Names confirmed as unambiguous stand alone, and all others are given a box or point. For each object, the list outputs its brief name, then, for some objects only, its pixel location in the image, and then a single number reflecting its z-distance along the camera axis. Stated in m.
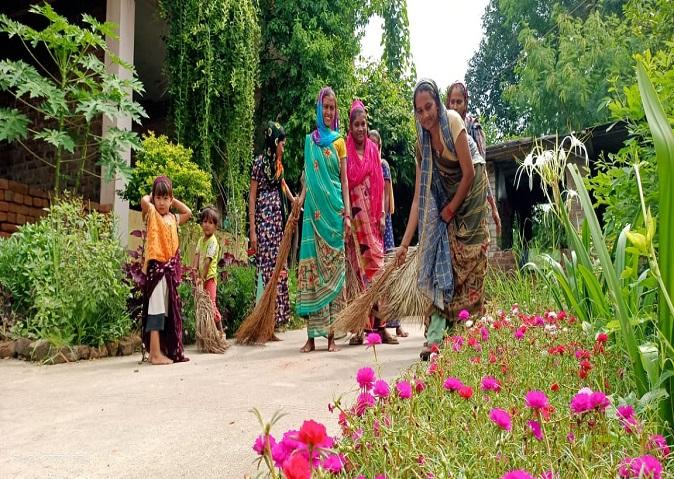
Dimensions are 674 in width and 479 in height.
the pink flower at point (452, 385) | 1.46
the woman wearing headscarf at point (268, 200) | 5.91
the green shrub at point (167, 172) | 7.38
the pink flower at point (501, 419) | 1.13
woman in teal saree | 4.96
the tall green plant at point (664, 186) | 1.58
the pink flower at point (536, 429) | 1.21
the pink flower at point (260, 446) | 0.95
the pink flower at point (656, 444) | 1.29
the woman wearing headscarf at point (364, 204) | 5.31
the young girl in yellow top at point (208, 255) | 5.84
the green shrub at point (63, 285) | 4.55
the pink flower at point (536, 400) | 1.16
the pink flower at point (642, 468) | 0.98
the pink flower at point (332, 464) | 1.07
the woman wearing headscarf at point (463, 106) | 4.86
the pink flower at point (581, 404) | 1.20
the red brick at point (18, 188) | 6.91
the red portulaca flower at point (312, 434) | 0.83
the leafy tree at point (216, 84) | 8.66
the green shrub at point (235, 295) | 6.34
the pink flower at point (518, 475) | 0.83
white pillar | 7.68
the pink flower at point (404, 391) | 1.47
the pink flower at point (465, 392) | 1.43
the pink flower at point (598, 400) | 1.20
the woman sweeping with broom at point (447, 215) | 3.73
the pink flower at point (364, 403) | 1.47
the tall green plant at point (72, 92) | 6.17
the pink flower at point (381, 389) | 1.41
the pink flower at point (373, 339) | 1.87
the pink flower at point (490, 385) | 1.60
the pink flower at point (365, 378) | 1.42
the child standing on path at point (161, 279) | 4.50
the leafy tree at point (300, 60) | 11.12
